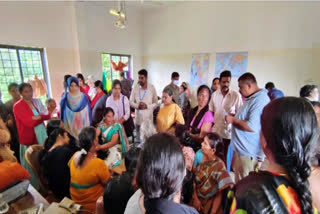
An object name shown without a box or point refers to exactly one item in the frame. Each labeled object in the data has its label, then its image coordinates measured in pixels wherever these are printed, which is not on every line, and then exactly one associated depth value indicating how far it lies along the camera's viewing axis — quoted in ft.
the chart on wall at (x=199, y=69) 16.48
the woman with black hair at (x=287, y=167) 1.69
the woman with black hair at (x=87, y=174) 4.09
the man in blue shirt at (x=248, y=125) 5.10
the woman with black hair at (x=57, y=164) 4.73
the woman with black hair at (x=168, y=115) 6.79
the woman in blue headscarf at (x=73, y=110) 8.22
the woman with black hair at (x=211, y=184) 3.82
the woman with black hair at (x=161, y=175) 1.94
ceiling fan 8.04
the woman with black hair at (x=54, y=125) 6.99
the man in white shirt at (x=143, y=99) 9.82
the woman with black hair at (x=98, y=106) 10.14
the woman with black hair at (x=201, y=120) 6.09
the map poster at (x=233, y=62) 14.30
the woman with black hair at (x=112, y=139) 6.42
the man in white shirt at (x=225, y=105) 7.13
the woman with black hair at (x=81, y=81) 12.09
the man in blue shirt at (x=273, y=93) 9.20
